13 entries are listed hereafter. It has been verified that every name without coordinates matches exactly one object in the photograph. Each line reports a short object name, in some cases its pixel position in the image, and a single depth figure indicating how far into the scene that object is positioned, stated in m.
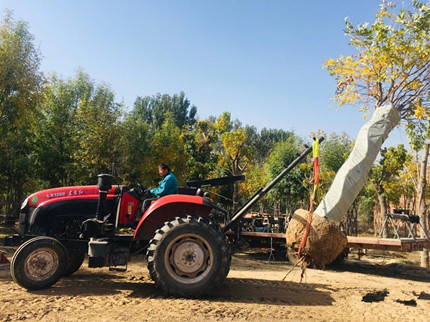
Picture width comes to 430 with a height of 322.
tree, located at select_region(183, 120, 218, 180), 23.39
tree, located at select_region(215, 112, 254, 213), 18.44
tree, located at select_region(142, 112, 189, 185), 20.53
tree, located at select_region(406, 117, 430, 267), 10.84
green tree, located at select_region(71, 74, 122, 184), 16.23
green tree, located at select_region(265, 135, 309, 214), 24.25
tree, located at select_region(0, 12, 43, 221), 11.21
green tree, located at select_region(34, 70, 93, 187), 17.42
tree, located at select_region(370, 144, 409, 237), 15.34
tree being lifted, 9.31
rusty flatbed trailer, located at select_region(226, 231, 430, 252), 8.53
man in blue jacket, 5.53
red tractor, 4.73
